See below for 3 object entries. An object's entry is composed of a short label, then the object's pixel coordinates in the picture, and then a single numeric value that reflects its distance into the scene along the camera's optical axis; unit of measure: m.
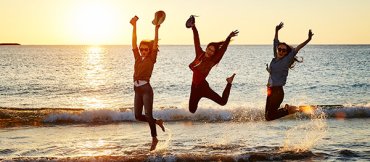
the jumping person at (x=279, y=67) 13.09
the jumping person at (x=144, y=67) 12.79
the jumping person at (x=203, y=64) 12.91
